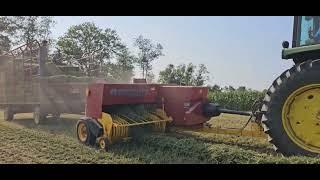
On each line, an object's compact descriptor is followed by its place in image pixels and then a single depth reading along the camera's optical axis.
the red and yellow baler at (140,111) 4.20
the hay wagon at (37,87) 6.83
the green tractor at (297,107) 3.01
